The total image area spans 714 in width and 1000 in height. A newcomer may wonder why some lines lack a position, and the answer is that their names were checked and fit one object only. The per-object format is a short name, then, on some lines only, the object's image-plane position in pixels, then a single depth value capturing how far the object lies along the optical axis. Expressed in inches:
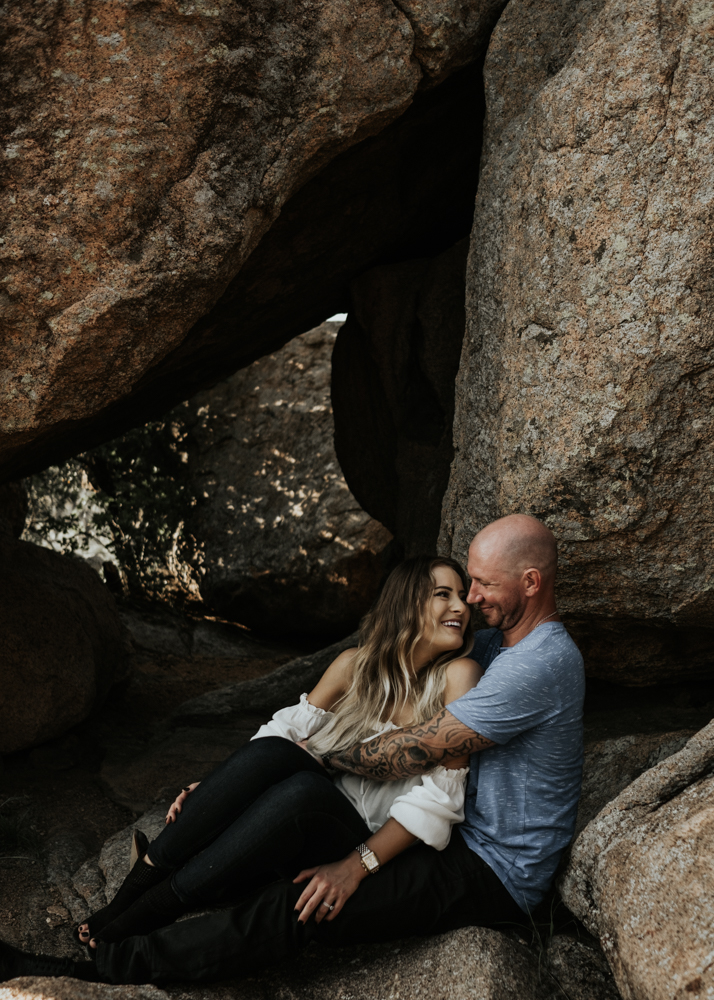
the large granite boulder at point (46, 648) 165.6
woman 93.6
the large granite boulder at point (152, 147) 105.4
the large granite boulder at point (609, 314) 100.3
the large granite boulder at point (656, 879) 72.5
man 90.1
